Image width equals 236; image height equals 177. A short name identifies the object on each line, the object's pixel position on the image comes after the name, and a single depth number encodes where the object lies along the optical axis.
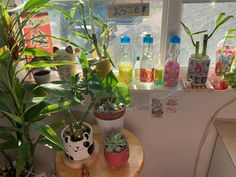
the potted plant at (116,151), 0.99
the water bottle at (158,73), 1.22
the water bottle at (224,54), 1.17
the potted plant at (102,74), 0.97
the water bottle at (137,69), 1.28
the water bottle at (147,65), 1.21
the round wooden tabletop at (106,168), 1.00
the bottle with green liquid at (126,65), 1.23
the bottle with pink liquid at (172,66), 1.18
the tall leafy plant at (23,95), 0.84
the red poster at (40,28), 1.21
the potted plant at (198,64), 1.13
